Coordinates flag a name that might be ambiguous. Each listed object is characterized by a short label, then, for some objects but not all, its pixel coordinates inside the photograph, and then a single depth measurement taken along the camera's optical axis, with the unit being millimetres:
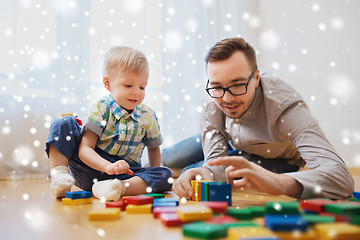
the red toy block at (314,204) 760
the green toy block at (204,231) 594
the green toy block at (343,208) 679
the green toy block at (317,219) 653
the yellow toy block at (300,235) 576
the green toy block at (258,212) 762
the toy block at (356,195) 1004
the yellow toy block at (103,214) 793
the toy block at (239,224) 650
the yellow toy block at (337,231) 567
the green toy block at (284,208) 707
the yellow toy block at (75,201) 1037
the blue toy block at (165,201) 905
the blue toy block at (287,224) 605
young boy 1229
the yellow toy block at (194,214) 716
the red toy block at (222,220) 698
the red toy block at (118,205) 923
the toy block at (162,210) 806
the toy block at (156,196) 1079
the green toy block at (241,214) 746
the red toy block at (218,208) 791
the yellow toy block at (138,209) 875
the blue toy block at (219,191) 935
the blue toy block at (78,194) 1044
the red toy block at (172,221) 717
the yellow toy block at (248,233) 577
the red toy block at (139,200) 917
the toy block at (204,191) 961
